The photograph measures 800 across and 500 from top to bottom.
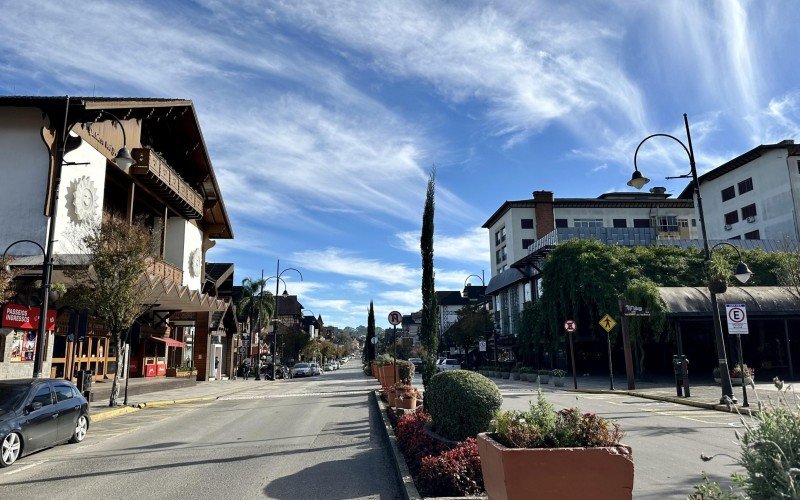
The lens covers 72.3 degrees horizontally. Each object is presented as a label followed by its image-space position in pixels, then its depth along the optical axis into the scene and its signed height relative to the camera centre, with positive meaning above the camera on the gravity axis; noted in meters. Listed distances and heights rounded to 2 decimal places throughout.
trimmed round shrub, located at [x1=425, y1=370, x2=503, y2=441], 8.13 -0.97
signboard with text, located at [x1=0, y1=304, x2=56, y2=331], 16.70 +1.03
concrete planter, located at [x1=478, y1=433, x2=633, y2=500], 4.52 -1.11
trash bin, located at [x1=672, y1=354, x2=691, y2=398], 19.42 -1.30
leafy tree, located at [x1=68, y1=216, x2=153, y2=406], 17.95 +2.40
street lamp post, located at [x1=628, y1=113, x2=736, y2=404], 16.22 +0.75
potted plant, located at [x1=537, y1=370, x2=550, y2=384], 30.83 -2.15
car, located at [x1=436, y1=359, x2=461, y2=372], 46.69 -2.16
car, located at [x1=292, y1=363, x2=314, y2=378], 53.34 -2.60
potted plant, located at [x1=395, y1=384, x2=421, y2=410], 14.08 -1.46
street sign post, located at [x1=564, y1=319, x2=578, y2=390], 26.93 +0.54
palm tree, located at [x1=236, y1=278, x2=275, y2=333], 63.76 +4.99
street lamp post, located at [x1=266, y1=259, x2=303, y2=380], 44.23 +5.27
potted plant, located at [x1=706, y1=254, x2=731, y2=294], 17.20 +1.74
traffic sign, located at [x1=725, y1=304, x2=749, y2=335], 16.14 +0.41
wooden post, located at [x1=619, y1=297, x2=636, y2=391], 25.00 -0.65
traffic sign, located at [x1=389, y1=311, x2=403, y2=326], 21.35 +0.90
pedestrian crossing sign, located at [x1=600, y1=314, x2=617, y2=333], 24.41 +0.59
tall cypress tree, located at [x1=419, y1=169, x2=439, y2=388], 12.87 +0.96
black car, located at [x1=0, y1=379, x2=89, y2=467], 9.27 -1.22
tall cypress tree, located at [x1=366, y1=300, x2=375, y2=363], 45.72 +0.88
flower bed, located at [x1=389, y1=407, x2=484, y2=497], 6.39 -1.59
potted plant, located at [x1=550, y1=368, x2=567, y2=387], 29.08 -2.07
